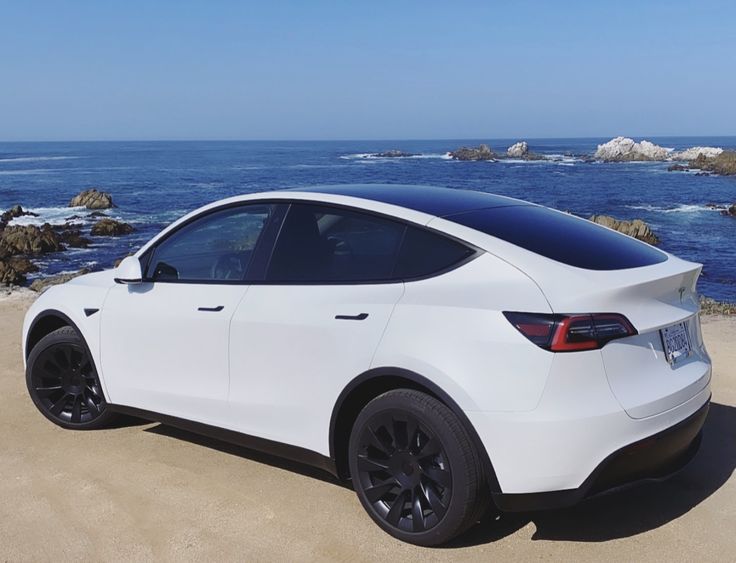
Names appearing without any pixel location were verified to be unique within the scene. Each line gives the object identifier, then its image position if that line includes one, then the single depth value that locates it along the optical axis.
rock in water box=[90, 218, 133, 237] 26.03
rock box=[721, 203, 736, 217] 33.38
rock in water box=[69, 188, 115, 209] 35.53
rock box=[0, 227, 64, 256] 21.28
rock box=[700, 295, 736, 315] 9.60
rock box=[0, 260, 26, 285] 15.16
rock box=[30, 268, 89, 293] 12.98
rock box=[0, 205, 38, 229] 29.17
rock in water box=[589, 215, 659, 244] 23.30
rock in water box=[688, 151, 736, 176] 62.29
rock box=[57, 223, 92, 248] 23.34
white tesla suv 3.00
